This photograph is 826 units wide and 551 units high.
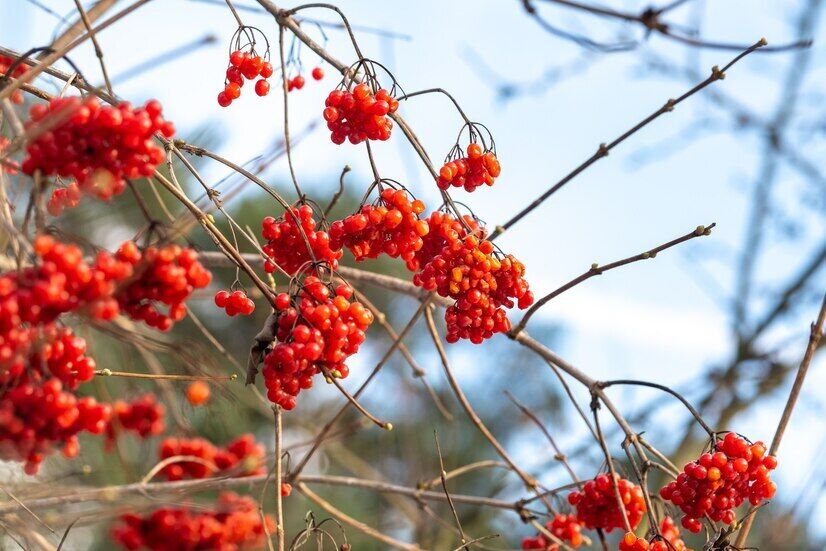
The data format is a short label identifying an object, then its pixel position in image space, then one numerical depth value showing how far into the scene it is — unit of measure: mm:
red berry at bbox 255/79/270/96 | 941
